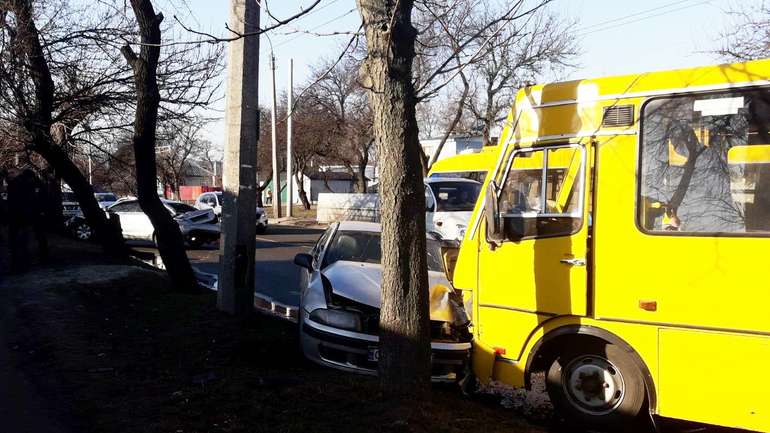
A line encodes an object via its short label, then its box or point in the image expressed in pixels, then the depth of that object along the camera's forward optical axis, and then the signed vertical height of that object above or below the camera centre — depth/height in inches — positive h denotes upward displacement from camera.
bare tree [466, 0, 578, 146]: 1115.3 +204.4
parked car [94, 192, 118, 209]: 1461.9 +7.3
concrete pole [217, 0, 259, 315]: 345.4 +16.0
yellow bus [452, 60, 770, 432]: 197.8 -14.0
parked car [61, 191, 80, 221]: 1173.3 -6.1
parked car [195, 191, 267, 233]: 1400.8 +1.2
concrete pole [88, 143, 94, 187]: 945.7 +46.4
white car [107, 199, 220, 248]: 870.4 -25.3
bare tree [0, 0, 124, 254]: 517.3 +81.3
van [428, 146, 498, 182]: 505.0 +31.4
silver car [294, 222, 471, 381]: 262.4 -44.4
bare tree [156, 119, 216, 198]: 640.4 +69.2
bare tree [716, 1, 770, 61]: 668.7 +143.6
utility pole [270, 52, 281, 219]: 1494.6 +47.2
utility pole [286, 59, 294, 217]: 1459.9 +76.6
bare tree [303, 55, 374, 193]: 1638.8 +175.9
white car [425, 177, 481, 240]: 607.2 -0.9
